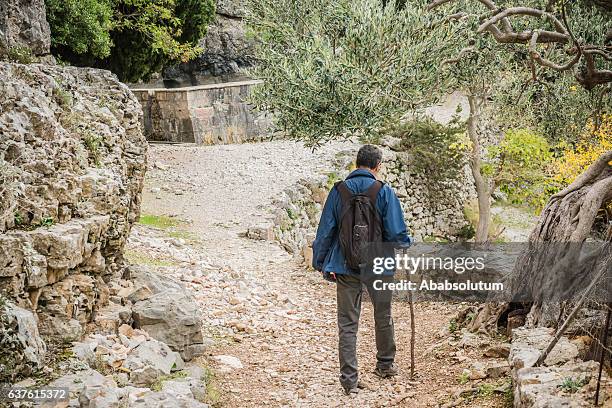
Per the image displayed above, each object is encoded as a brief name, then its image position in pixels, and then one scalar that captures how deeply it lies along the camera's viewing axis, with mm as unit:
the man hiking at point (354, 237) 5914
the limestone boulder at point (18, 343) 4855
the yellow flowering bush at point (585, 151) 11724
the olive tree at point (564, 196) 6637
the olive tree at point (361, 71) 8016
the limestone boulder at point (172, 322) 7227
